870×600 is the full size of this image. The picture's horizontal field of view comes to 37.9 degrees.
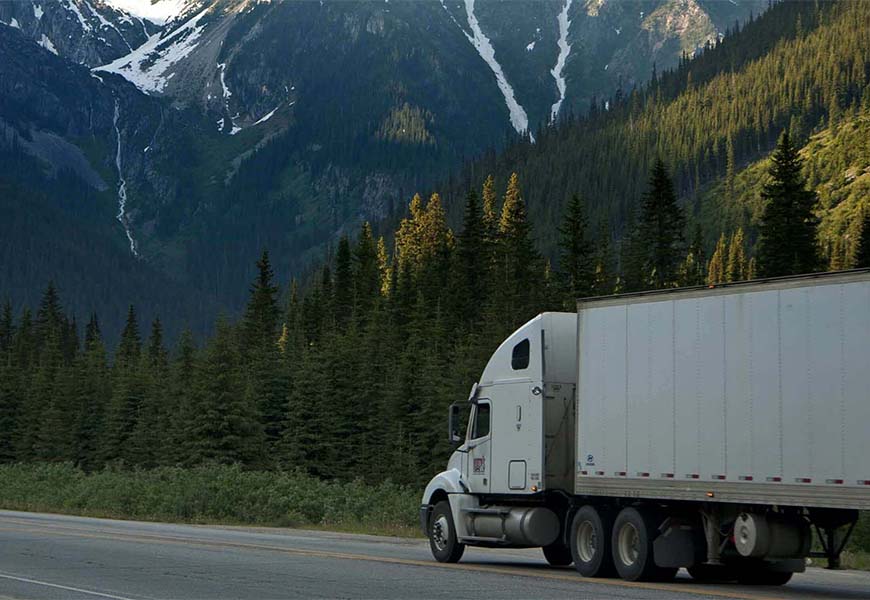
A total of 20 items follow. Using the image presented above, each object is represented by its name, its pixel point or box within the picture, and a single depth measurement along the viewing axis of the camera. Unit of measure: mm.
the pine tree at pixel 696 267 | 84688
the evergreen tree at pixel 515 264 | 81188
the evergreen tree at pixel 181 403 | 74375
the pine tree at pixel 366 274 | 110312
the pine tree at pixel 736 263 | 127250
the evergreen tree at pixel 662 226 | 78688
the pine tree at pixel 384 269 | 123831
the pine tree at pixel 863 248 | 67000
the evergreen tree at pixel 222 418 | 71688
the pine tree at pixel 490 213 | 101000
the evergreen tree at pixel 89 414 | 98250
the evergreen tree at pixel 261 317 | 113438
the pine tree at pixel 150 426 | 87375
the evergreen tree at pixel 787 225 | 68562
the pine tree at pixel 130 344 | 123525
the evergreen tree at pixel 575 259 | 81438
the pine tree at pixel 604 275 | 83188
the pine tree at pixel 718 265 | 131238
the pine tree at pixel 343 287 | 115438
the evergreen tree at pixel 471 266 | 96250
